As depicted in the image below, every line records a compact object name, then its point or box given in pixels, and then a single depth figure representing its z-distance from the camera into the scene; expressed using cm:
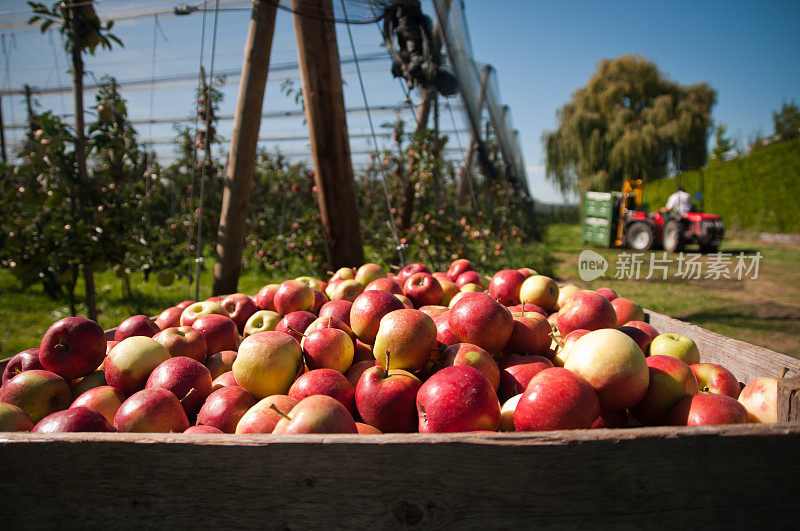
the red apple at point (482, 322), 58
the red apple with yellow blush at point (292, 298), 76
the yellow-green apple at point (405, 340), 55
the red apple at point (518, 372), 54
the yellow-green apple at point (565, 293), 83
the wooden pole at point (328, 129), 113
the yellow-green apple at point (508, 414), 50
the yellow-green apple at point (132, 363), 56
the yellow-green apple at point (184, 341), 61
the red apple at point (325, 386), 50
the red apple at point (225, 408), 49
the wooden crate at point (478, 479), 34
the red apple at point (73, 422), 42
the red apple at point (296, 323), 66
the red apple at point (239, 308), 80
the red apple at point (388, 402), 48
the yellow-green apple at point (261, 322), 73
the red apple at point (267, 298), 83
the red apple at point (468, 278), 93
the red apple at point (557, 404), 42
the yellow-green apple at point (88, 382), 58
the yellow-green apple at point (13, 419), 46
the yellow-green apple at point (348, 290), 83
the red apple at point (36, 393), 51
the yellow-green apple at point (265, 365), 54
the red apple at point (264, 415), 45
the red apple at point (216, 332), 67
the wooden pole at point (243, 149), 114
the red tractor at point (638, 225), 1046
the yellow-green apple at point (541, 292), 80
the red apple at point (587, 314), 65
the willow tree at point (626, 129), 1775
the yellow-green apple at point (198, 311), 74
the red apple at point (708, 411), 43
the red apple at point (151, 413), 46
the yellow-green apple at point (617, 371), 47
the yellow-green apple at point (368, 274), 94
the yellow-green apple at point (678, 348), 59
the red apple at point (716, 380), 53
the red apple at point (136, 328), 68
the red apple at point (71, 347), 56
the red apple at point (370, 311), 63
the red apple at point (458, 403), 44
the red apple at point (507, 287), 83
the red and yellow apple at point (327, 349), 56
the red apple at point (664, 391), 49
